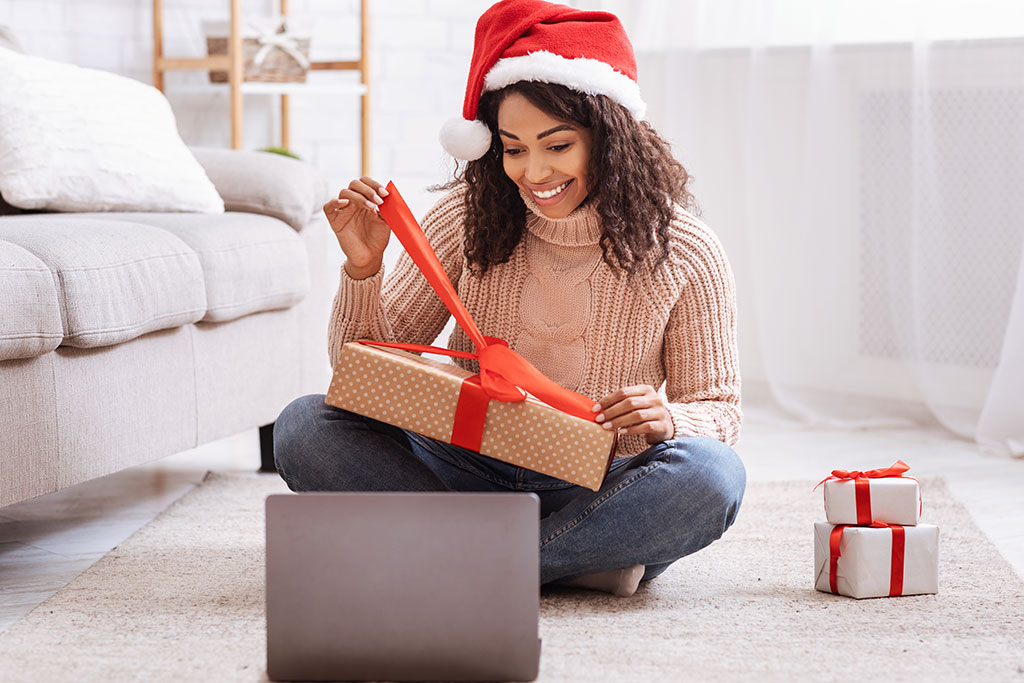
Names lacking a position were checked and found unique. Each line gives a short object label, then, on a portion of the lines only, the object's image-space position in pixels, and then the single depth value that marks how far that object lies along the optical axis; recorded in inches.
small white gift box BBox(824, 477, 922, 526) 158.1
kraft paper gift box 151.6
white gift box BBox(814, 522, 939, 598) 158.2
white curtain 213.0
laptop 141.2
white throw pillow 183.2
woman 155.7
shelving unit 238.9
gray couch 158.5
